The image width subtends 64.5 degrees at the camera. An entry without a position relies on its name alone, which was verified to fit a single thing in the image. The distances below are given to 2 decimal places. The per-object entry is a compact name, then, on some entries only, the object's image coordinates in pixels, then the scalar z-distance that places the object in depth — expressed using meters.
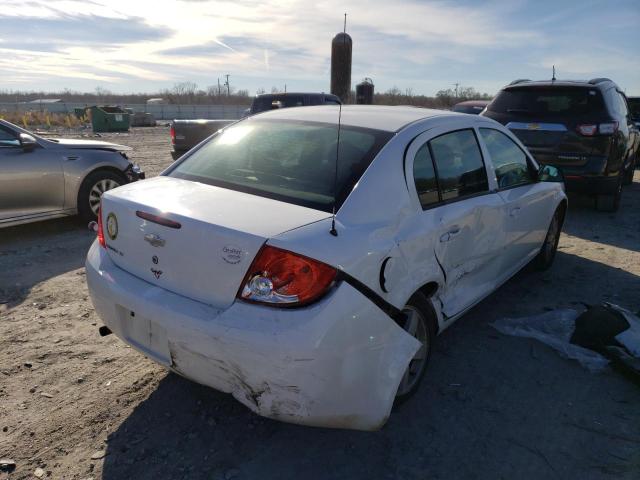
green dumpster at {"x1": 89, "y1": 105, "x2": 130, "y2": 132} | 28.48
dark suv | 7.00
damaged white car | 2.13
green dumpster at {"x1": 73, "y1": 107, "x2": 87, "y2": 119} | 35.06
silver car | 5.74
